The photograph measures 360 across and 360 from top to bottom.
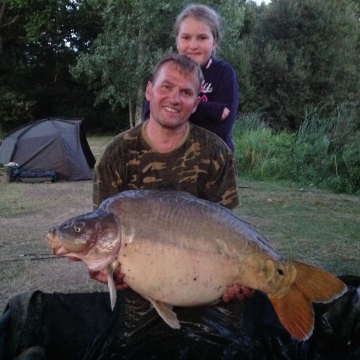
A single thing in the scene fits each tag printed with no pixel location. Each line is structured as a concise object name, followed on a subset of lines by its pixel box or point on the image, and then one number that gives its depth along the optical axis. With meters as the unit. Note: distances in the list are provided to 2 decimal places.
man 2.17
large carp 1.77
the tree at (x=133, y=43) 15.61
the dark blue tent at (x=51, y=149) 8.71
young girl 2.76
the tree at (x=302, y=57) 16.64
